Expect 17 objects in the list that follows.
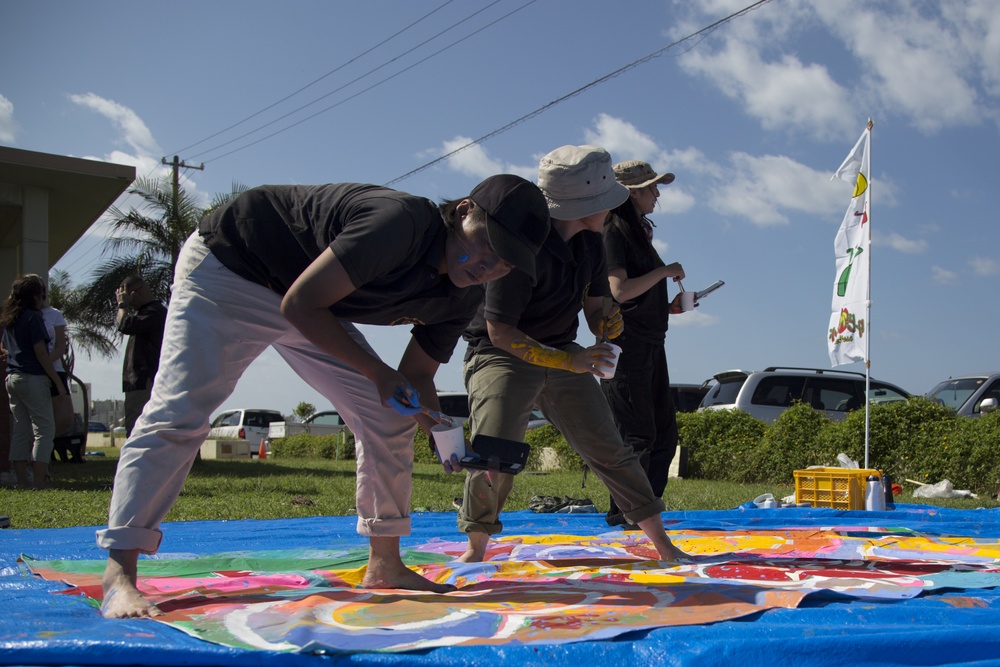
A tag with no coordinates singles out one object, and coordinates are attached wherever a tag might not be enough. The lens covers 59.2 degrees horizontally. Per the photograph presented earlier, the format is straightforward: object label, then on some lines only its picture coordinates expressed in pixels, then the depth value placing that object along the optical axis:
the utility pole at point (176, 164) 26.92
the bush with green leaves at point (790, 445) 10.57
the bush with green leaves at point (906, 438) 9.17
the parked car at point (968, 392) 11.02
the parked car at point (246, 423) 25.66
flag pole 8.20
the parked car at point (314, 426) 24.84
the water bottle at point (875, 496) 6.21
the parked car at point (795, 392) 12.54
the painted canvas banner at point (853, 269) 8.38
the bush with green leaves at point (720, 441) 11.53
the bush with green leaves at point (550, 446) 15.09
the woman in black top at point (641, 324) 4.07
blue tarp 1.69
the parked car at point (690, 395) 16.88
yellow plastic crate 6.43
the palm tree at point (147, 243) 19.14
